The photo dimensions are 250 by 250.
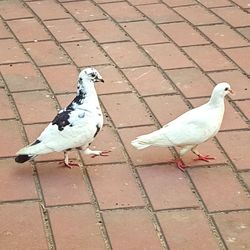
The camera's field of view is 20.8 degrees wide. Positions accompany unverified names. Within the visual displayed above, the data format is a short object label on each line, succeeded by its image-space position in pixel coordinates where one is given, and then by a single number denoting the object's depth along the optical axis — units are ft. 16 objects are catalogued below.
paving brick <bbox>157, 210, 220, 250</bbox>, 10.44
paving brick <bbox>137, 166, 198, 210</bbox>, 11.48
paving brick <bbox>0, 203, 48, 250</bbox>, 10.47
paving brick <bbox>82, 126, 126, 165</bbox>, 12.75
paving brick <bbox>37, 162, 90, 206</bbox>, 11.61
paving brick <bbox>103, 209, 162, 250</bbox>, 10.45
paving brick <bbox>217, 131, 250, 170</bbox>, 12.60
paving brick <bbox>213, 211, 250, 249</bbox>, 10.46
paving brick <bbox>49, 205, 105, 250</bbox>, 10.47
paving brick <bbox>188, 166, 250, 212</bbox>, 11.42
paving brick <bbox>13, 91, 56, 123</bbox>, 14.24
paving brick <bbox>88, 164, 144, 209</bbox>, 11.52
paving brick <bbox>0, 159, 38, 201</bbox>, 11.71
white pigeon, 12.10
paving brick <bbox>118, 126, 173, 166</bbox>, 12.72
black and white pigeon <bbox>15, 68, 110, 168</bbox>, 11.87
